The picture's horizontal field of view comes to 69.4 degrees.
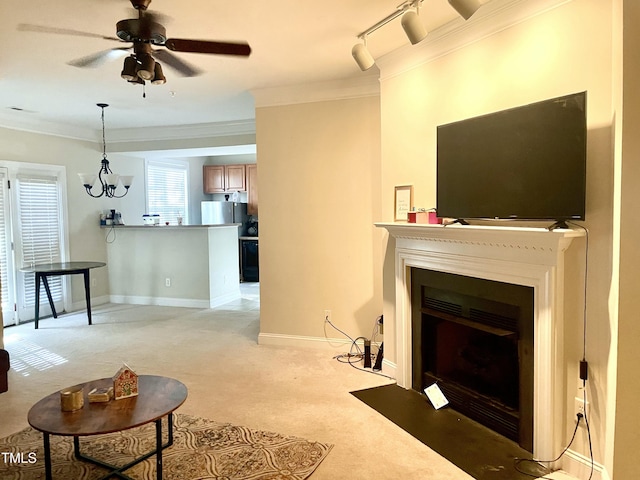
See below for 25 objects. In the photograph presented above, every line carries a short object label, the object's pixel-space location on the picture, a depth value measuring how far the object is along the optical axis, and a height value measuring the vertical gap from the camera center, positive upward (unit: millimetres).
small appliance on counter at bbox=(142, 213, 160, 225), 7457 +33
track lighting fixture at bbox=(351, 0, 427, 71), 2455 +1055
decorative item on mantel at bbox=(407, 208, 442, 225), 3151 +9
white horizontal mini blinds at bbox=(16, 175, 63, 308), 5760 -66
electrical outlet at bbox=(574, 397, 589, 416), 2264 -941
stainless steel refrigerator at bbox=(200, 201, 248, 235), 8641 +138
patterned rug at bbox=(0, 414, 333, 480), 2400 -1306
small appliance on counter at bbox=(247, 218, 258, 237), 8961 -180
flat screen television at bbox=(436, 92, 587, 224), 2170 +283
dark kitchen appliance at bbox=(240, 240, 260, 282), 8867 -795
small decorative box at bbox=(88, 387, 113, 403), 2344 -886
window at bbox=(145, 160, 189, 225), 7965 +576
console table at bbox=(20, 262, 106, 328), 5340 -567
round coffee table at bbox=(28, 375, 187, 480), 2086 -922
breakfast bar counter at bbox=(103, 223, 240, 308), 6543 -636
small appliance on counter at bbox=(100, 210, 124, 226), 6887 +54
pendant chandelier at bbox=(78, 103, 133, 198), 5449 +517
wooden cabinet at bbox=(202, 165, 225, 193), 9259 +850
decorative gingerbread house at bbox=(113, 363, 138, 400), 2404 -853
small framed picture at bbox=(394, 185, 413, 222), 3412 +119
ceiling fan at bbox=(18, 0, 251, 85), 2480 +964
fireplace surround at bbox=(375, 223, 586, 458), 2289 -309
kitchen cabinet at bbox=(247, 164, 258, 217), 9023 +581
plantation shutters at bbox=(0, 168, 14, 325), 5504 -352
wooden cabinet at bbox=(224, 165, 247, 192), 9148 +836
